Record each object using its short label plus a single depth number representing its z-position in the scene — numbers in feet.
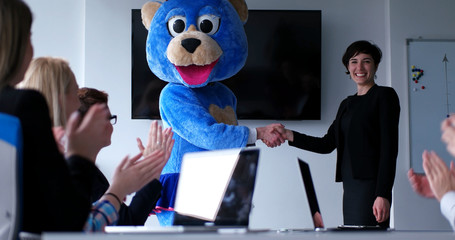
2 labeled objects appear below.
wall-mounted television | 13.52
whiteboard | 13.53
